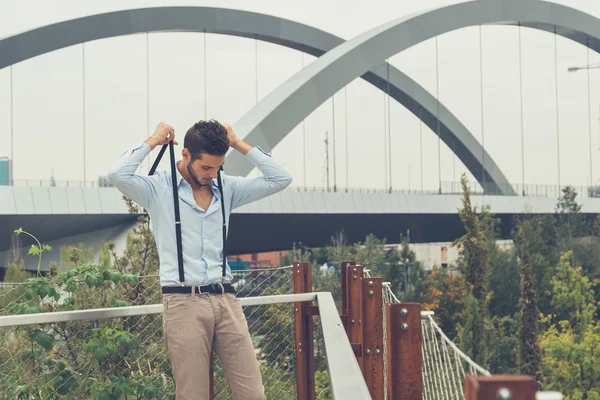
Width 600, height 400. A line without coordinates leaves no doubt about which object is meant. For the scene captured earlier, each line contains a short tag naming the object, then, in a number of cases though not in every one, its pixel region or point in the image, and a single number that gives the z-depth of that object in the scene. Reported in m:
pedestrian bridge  23.95
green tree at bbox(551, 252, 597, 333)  34.00
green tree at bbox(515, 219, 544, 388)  31.67
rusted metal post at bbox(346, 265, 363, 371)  4.35
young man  2.84
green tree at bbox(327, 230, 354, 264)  33.06
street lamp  37.39
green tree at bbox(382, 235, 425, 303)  36.41
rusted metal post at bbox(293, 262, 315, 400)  4.30
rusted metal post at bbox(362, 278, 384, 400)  4.09
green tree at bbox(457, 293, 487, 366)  30.84
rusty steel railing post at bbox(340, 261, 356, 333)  4.97
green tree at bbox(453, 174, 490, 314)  34.09
